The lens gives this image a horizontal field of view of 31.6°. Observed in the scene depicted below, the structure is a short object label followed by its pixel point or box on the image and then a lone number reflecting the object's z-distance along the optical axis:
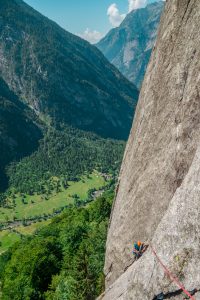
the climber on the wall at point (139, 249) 28.75
